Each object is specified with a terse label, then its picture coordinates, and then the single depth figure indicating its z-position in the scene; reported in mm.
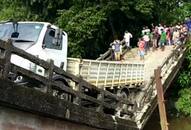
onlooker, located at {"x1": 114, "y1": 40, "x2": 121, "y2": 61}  18709
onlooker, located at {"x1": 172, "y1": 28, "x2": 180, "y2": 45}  20930
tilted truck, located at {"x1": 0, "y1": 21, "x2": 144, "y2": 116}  9275
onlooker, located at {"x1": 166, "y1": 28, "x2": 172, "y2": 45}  21387
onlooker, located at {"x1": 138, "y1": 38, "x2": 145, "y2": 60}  19574
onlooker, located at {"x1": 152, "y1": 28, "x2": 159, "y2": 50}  21224
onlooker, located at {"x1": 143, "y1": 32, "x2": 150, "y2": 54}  20581
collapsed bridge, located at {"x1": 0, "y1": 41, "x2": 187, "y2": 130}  7379
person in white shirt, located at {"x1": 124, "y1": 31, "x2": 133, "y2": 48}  21067
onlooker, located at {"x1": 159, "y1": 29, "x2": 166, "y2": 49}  20975
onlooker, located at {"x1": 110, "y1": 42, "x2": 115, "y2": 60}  18862
